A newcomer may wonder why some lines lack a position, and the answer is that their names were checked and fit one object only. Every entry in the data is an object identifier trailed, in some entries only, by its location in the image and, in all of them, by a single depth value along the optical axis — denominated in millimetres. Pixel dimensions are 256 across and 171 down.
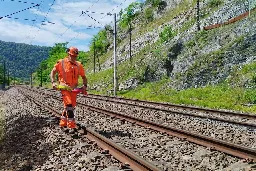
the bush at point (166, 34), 54719
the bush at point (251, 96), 18047
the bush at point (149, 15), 98200
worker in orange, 9078
